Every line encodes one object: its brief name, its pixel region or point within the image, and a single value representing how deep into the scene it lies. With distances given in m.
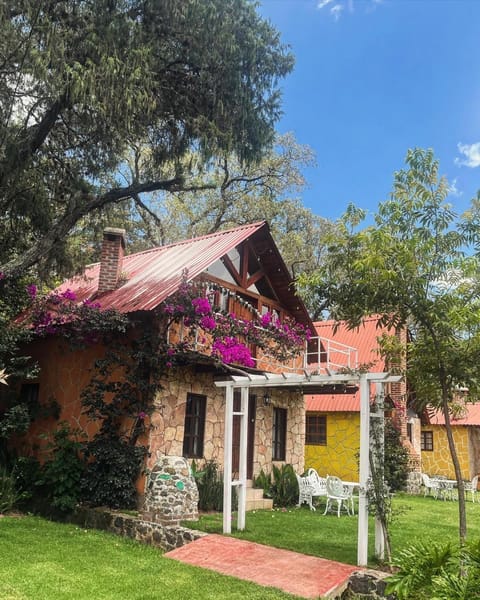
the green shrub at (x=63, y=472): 10.35
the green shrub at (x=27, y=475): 11.19
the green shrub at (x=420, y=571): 5.22
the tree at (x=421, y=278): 6.84
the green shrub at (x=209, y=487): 11.55
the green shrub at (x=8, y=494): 10.50
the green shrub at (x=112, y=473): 10.22
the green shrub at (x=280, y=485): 13.62
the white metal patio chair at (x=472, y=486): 17.53
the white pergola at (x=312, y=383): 7.46
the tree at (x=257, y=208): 24.55
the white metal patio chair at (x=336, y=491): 12.02
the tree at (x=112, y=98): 9.27
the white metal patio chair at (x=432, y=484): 17.53
